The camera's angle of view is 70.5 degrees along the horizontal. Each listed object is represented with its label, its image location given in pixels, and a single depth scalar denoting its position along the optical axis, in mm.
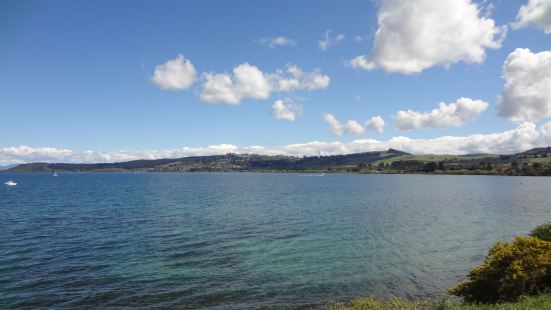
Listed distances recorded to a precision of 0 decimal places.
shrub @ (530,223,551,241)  32231
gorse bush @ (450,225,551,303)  22172
